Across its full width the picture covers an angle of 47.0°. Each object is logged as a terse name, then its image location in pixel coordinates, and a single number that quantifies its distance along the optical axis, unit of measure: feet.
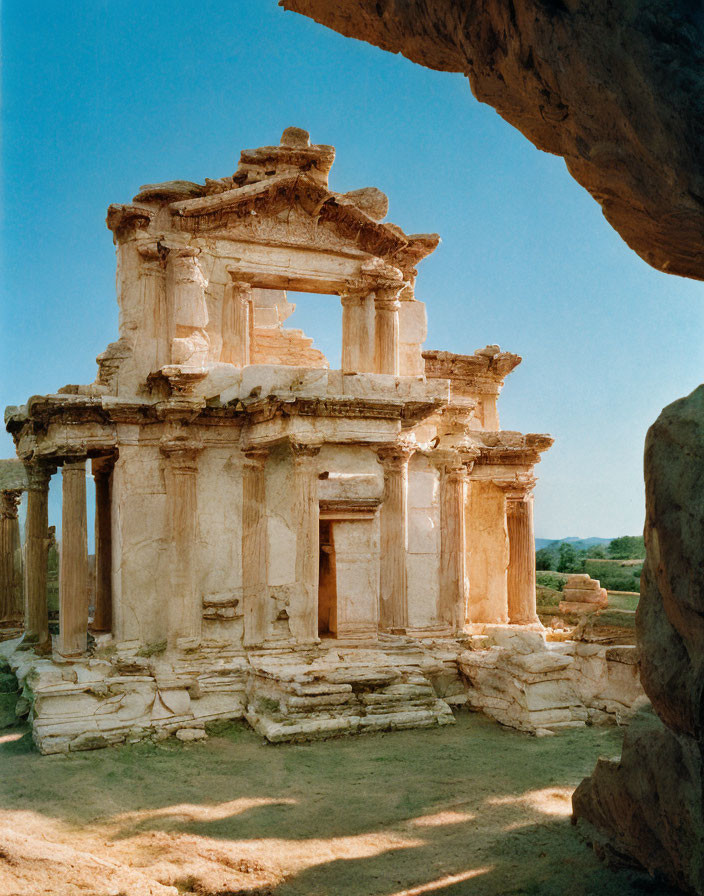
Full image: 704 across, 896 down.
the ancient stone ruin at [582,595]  66.95
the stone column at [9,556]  58.44
